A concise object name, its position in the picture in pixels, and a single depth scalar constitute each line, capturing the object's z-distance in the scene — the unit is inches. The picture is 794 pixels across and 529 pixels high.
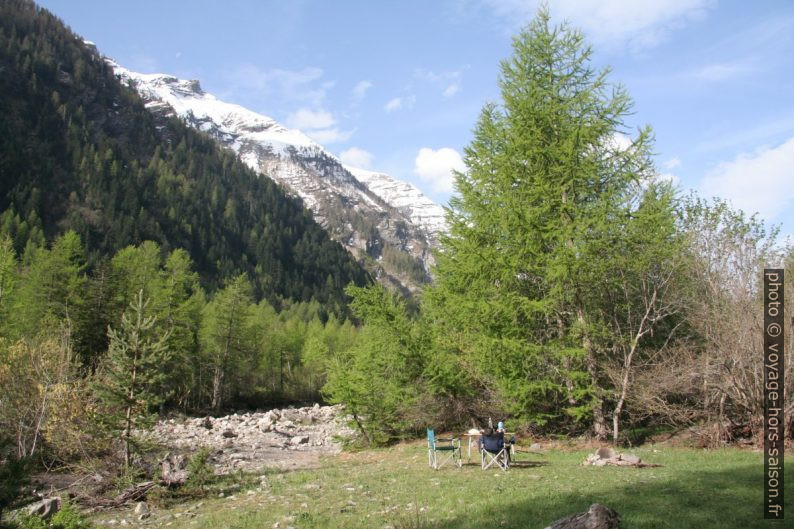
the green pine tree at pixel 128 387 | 556.7
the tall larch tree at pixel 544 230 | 592.7
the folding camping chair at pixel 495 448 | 486.9
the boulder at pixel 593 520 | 235.9
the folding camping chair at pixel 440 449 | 525.0
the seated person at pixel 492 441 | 488.4
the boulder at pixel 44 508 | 387.4
